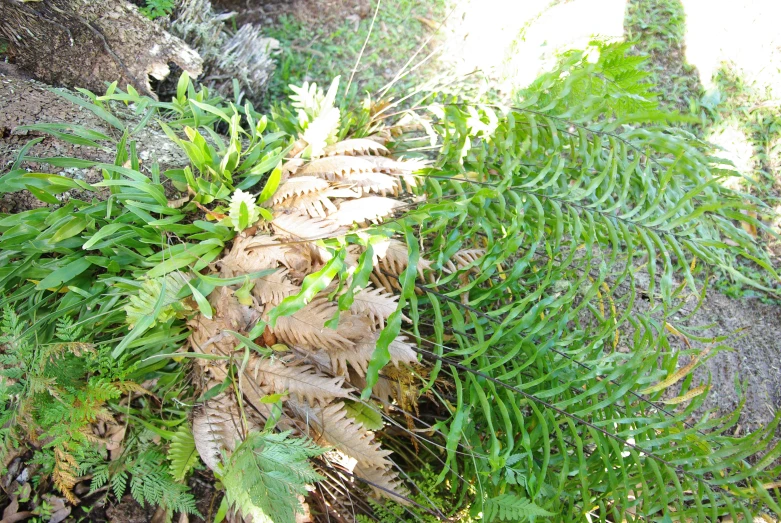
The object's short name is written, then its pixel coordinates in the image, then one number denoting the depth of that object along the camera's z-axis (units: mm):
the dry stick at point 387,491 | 1549
